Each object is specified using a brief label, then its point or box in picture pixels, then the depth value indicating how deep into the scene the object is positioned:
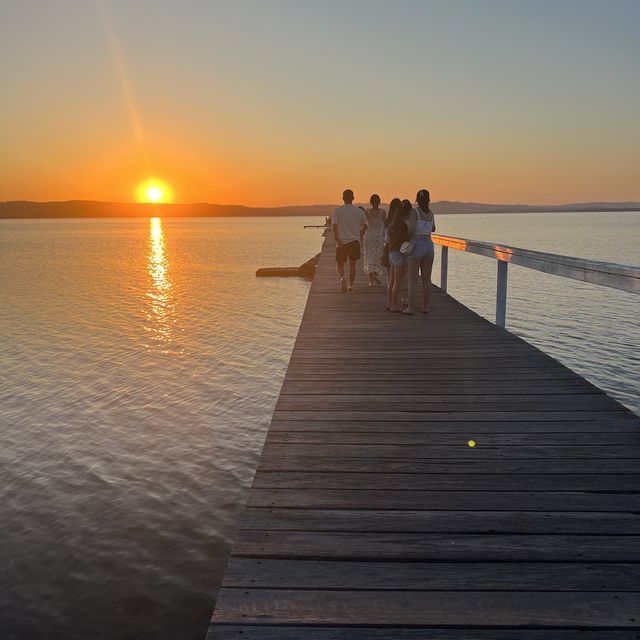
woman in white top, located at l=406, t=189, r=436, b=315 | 8.86
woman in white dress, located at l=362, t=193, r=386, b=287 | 12.58
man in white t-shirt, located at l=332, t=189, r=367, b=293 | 11.13
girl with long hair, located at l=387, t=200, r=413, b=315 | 9.02
